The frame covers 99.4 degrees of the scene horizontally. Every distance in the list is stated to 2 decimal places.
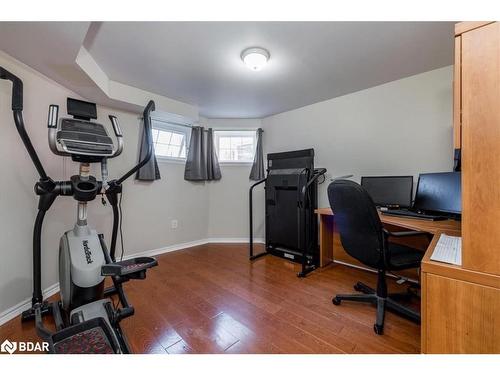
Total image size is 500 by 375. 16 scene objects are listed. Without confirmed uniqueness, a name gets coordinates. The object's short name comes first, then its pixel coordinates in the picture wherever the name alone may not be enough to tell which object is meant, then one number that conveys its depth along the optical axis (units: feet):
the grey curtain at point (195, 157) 10.30
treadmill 7.93
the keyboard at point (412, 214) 5.34
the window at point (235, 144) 11.39
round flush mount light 5.42
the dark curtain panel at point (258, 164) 10.80
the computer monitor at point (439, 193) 5.49
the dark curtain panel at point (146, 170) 8.75
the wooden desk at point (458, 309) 2.35
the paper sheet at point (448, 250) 2.75
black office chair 4.35
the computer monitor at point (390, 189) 6.76
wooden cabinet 2.31
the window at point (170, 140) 9.74
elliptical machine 4.20
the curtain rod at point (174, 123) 9.58
